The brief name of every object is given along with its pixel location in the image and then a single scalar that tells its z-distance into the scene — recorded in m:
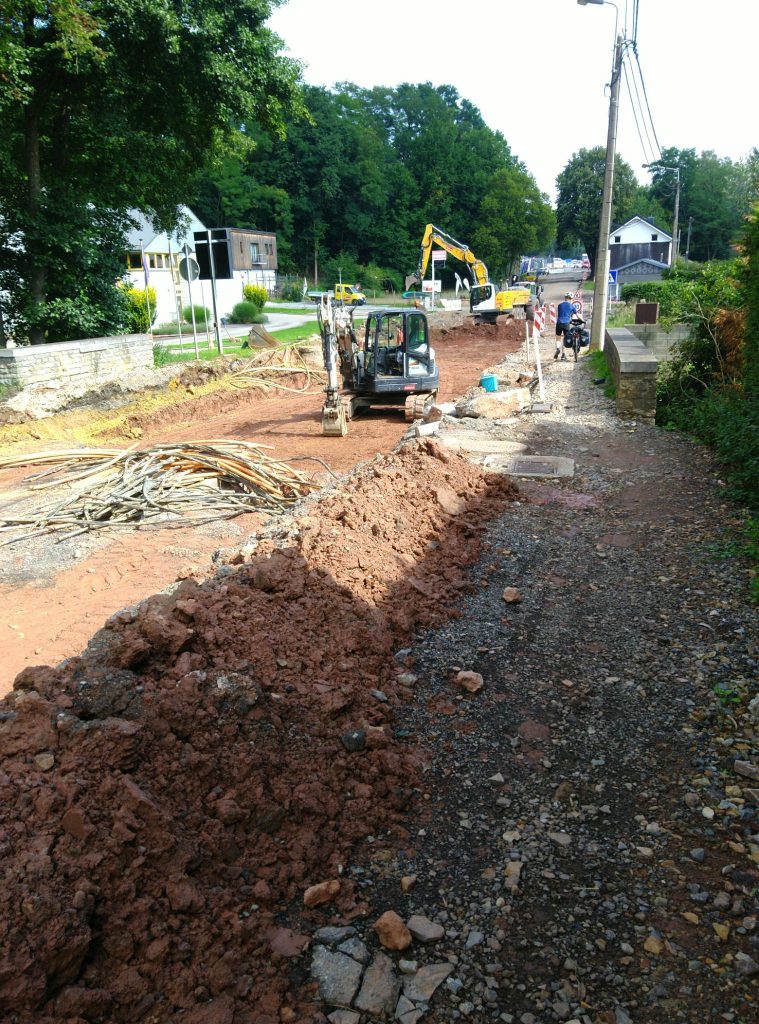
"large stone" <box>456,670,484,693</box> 5.43
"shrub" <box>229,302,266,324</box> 45.28
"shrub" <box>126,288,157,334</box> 29.17
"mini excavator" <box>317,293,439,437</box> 16.41
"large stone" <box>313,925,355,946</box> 3.46
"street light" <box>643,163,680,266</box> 60.69
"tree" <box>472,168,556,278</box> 81.31
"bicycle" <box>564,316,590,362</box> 23.73
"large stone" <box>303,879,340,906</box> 3.65
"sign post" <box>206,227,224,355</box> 24.07
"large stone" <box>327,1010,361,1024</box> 3.09
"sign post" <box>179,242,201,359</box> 23.93
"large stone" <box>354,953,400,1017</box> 3.15
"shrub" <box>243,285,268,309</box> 52.72
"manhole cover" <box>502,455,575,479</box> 10.82
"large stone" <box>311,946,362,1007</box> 3.19
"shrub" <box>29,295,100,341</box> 20.17
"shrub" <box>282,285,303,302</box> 76.38
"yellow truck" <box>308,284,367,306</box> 49.56
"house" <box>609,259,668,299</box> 68.25
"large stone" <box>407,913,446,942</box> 3.46
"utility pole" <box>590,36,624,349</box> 21.61
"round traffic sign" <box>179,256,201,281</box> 23.95
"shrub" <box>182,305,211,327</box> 42.71
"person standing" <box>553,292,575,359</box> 24.50
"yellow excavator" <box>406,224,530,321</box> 38.12
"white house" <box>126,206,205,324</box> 50.72
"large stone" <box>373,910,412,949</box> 3.42
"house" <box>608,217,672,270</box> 81.31
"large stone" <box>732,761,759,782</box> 4.37
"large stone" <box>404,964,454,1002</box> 3.20
